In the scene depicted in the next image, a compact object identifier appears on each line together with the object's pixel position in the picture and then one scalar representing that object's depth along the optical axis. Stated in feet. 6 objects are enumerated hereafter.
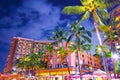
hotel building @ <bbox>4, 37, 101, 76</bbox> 98.77
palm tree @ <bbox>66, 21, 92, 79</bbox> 72.97
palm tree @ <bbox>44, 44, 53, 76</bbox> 115.08
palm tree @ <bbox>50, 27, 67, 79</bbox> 82.37
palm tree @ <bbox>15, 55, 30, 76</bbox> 124.74
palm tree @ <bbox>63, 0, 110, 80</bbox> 41.18
